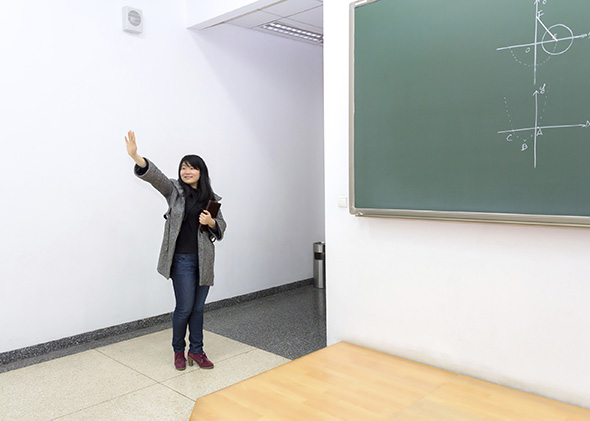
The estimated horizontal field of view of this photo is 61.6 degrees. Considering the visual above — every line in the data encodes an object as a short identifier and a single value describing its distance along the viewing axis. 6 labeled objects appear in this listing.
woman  3.20
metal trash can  5.64
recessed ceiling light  4.96
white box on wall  4.01
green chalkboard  2.10
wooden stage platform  2.12
